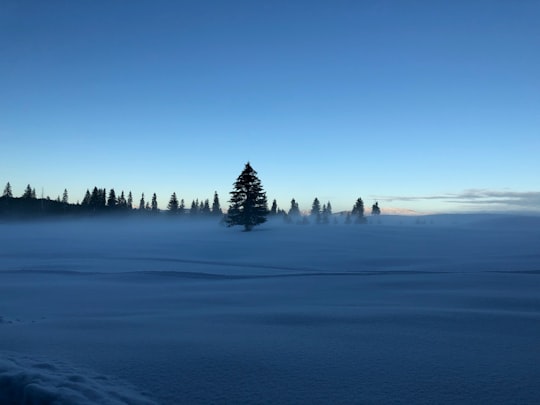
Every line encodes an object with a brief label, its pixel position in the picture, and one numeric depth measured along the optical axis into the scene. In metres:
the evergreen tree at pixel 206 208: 111.56
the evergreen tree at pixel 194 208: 108.59
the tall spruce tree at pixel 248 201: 38.09
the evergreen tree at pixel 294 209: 101.21
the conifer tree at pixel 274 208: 116.39
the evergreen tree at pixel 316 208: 89.62
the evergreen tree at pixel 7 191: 97.19
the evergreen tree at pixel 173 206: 91.22
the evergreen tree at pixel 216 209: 106.81
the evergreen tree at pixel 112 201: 86.97
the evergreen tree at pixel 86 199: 97.88
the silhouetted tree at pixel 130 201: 104.64
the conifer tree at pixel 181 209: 98.69
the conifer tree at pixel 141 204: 108.16
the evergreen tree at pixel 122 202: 92.91
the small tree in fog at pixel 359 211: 72.12
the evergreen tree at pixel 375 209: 86.77
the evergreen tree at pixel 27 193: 99.62
